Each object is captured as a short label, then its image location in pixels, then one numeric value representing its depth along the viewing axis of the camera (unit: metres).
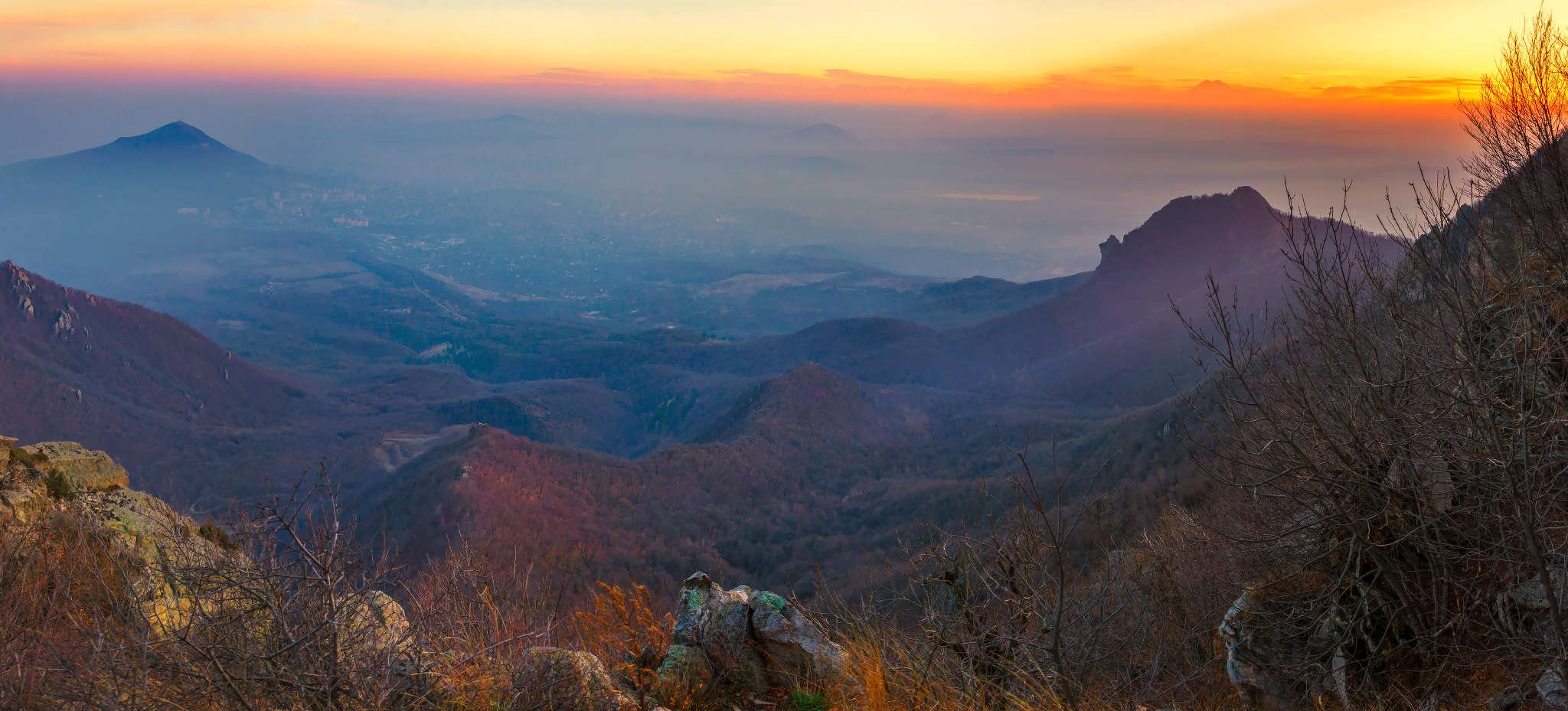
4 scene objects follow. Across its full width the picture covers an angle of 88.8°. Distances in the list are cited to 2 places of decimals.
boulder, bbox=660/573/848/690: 7.82
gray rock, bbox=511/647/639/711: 6.37
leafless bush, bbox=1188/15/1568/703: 7.04
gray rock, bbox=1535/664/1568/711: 5.89
